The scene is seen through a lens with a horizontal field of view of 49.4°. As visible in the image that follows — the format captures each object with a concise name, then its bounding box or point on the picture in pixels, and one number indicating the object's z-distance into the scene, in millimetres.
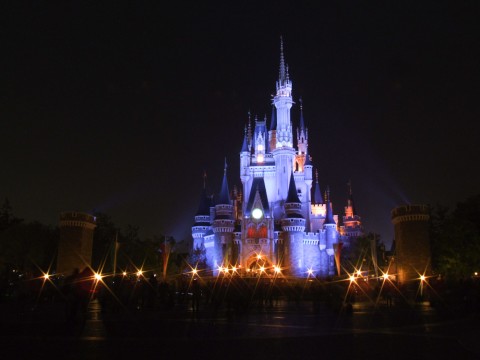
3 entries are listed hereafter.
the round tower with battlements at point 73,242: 55250
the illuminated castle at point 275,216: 85375
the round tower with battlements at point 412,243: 49188
